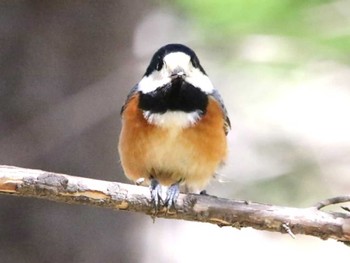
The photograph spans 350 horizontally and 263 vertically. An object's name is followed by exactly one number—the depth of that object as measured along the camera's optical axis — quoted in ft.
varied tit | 14.66
